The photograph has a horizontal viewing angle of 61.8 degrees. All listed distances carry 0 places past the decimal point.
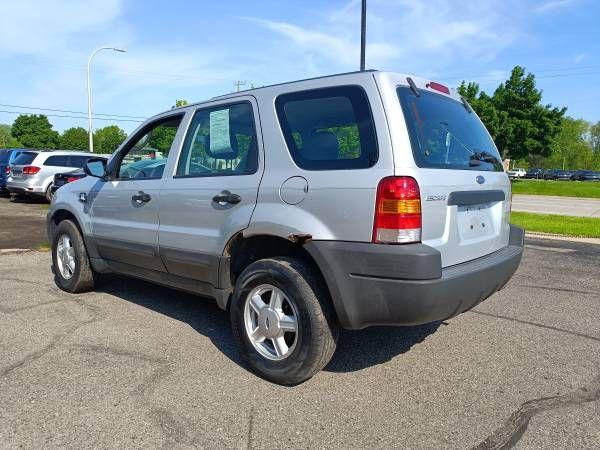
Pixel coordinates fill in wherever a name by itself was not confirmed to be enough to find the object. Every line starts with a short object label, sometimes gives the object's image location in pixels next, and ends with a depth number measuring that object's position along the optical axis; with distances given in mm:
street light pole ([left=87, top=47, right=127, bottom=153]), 27969
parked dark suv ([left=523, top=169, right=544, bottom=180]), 73000
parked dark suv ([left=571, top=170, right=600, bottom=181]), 68188
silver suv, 2834
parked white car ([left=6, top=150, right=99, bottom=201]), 15336
